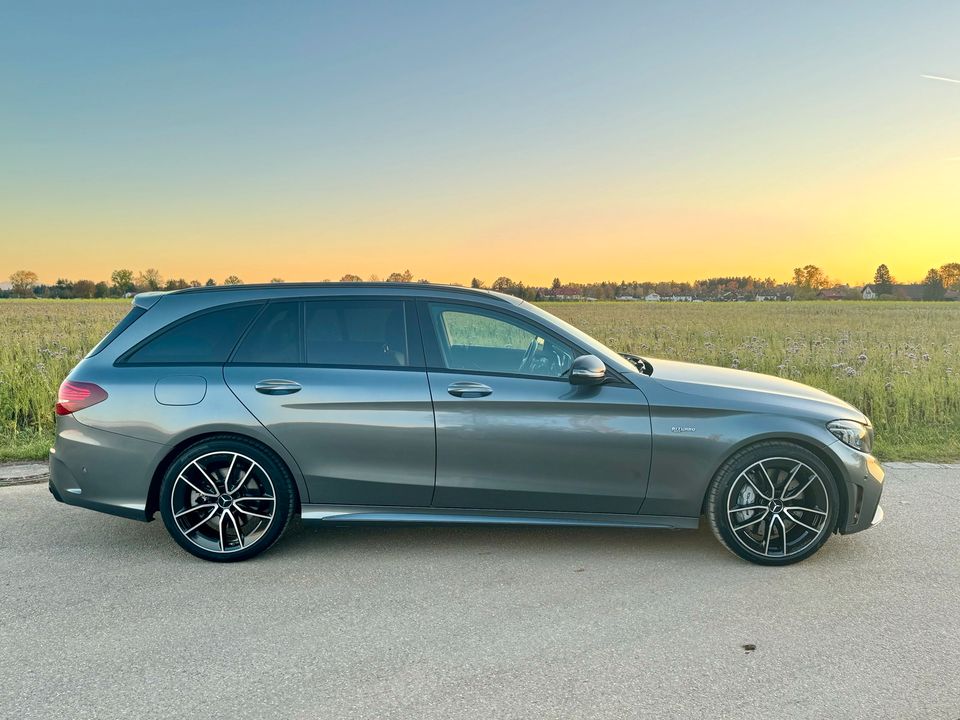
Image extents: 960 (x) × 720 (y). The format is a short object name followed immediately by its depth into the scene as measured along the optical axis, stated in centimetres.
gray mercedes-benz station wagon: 420
